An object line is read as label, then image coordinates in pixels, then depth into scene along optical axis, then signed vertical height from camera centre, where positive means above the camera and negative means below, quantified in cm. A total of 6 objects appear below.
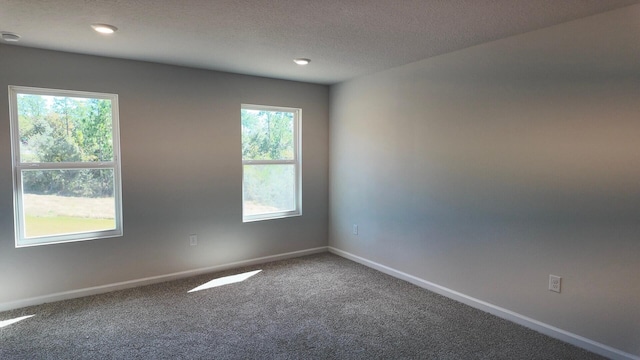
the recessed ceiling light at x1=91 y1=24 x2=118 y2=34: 259 +98
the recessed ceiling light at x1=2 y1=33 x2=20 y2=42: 277 +98
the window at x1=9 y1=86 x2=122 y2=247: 321 -4
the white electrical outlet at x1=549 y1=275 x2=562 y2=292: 265 -91
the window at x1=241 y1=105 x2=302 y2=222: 444 -1
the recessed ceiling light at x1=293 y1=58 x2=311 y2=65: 354 +101
